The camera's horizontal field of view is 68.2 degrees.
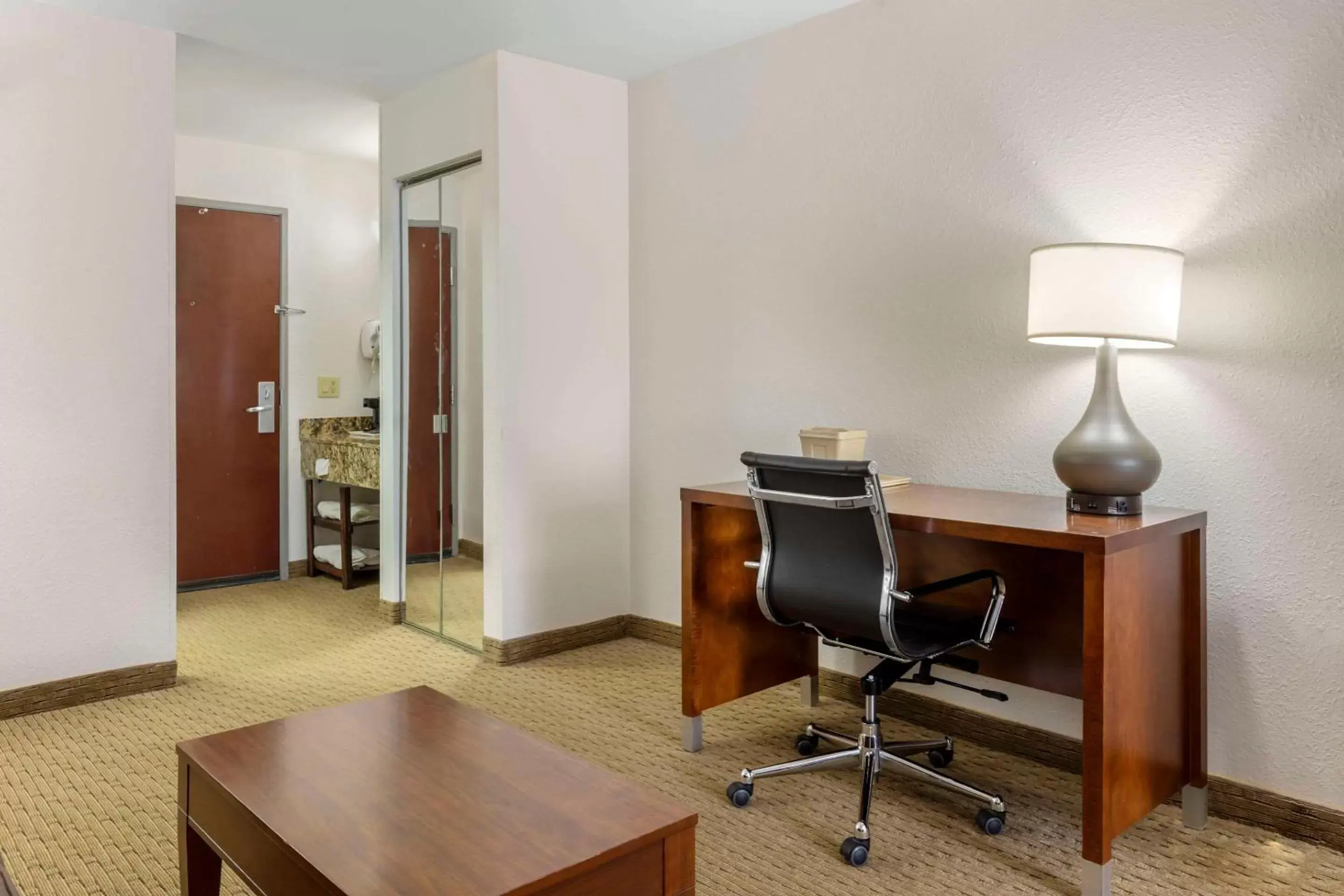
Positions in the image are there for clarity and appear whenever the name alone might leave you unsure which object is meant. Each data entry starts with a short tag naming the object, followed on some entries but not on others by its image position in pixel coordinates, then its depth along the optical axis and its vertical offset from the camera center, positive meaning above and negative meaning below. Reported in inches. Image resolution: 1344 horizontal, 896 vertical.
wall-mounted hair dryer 207.6 +15.9
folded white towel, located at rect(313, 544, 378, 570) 195.3 -28.1
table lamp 85.9 +7.7
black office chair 86.7 -16.0
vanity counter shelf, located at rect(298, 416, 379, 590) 185.0 -9.6
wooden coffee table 54.7 -24.5
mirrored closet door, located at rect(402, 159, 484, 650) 152.0 +1.5
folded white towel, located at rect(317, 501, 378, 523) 192.7 -18.9
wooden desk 78.6 -19.9
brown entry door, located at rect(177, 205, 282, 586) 189.6 +4.3
